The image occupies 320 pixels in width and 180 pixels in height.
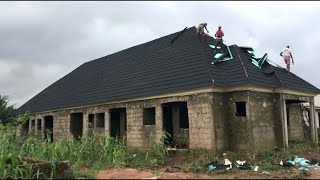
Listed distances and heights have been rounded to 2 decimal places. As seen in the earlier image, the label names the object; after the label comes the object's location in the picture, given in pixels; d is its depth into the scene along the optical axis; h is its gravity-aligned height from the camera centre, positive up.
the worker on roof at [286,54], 14.03 +2.96
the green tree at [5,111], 18.41 +0.59
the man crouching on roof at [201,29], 14.50 +4.44
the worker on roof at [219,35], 13.95 +3.95
